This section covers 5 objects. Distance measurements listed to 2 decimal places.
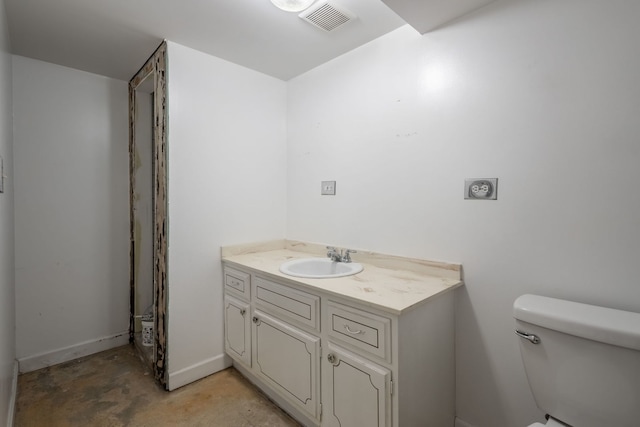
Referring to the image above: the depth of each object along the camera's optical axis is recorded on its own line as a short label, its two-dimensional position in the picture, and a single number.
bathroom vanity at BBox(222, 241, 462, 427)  1.16
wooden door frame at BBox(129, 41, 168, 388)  1.88
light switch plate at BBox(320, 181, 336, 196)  2.10
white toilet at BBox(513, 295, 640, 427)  0.92
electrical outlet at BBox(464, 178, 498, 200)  1.38
